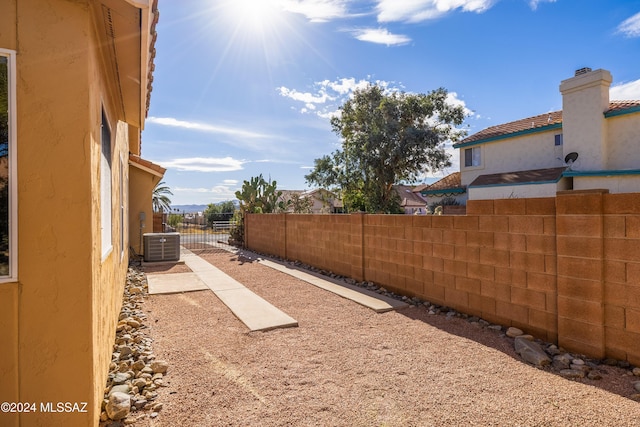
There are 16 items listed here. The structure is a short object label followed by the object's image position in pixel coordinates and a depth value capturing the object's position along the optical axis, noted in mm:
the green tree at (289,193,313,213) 28538
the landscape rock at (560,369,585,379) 3502
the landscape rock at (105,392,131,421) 2812
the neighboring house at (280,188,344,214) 27342
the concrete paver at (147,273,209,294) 7631
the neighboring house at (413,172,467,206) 21484
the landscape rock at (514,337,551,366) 3812
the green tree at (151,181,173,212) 33112
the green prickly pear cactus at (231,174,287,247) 18344
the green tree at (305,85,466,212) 22453
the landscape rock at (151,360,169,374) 3688
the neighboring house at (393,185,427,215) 45162
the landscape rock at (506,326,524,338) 4633
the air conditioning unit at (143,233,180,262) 11328
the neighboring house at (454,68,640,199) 14016
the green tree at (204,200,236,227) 47188
